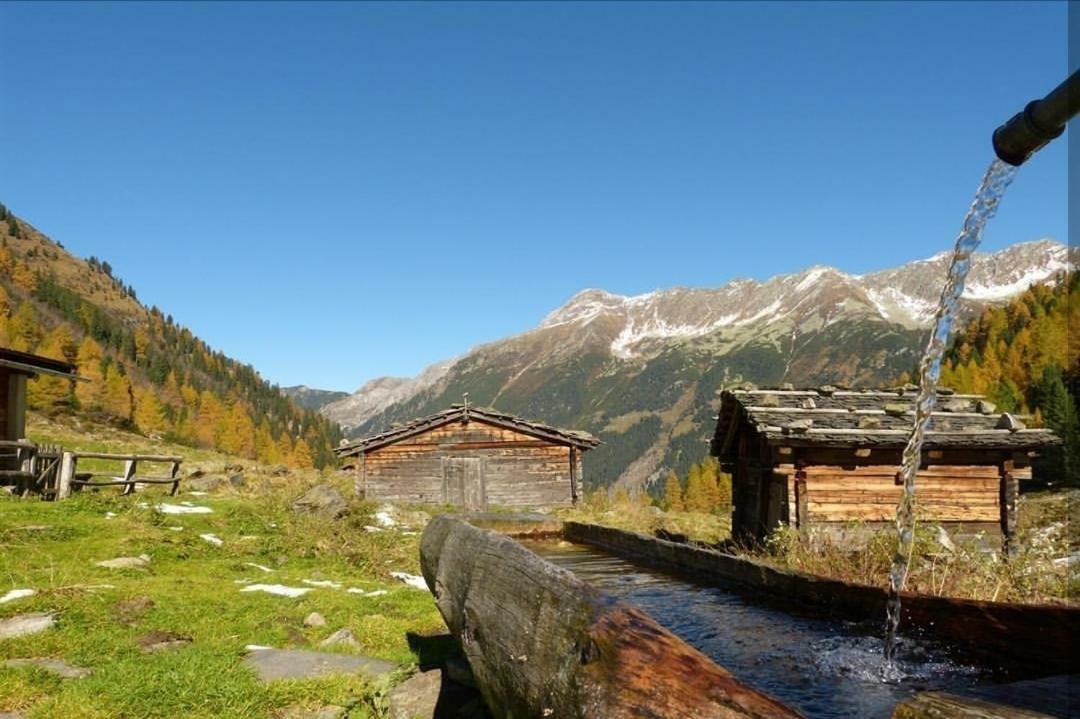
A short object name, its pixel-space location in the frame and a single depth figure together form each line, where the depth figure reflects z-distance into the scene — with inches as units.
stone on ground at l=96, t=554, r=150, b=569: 380.5
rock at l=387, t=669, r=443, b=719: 205.5
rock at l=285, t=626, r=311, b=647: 280.4
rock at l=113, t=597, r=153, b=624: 287.9
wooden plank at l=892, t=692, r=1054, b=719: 91.0
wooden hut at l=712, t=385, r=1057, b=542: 640.4
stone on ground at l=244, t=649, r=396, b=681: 234.7
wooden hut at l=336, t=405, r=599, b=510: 1259.8
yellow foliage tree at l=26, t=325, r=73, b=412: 2158.0
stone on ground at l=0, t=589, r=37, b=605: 295.7
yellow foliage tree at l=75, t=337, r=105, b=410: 2942.9
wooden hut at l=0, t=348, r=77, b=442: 816.3
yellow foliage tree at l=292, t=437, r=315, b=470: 4401.6
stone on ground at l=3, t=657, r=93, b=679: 225.7
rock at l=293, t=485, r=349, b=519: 660.8
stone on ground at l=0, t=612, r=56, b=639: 257.8
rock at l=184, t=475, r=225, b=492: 895.1
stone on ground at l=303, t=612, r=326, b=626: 303.7
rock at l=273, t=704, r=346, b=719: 204.2
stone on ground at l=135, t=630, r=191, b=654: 258.4
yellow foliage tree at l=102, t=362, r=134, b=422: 3006.9
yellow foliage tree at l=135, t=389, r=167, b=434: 3200.1
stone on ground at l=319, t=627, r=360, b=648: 276.1
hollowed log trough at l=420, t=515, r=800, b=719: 97.6
